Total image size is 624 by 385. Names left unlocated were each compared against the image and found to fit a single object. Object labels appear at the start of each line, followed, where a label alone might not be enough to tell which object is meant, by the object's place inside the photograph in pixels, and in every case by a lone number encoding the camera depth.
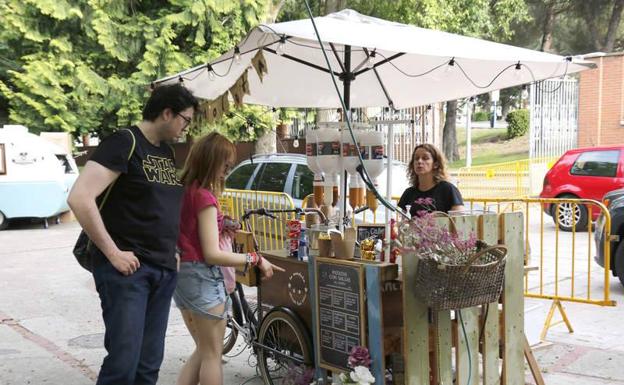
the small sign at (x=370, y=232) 4.45
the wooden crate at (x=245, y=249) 4.38
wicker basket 3.19
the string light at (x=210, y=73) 4.95
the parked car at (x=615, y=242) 7.68
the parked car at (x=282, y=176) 9.23
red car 12.06
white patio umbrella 3.90
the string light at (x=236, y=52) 4.15
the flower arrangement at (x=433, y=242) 3.25
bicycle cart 3.45
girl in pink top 3.59
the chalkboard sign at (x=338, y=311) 3.61
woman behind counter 4.96
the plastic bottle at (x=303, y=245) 4.20
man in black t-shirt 2.95
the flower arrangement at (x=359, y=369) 3.38
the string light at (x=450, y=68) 4.69
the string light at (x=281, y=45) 3.74
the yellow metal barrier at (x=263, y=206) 8.21
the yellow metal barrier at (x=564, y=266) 5.86
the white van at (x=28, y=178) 13.67
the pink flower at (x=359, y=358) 3.48
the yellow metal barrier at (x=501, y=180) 16.70
